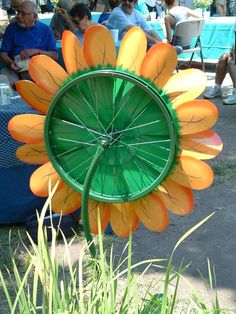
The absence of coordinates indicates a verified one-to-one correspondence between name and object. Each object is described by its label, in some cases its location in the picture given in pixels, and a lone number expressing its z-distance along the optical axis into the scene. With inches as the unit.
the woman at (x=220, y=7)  532.7
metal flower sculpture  70.6
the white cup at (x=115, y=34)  227.6
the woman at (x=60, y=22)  293.3
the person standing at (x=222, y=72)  275.5
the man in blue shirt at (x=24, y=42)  218.4
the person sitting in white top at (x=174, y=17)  350.3
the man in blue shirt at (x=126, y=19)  273.3
